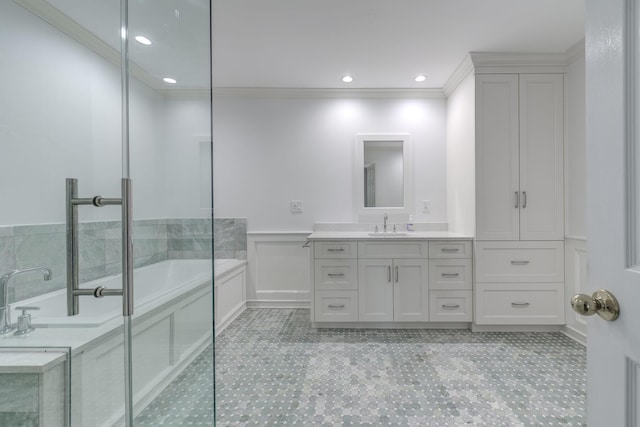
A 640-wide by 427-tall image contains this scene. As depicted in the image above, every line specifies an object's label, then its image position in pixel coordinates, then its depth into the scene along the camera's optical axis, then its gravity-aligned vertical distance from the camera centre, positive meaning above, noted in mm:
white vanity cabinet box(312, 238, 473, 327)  2729 -602
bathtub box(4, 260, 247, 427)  940 -417
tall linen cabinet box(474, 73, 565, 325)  2643 +117
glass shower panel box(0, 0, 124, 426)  1045 +163
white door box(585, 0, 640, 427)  539 +9
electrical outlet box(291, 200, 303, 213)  3463 +86
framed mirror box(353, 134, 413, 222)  3373 +422
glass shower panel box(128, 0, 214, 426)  914 +14
